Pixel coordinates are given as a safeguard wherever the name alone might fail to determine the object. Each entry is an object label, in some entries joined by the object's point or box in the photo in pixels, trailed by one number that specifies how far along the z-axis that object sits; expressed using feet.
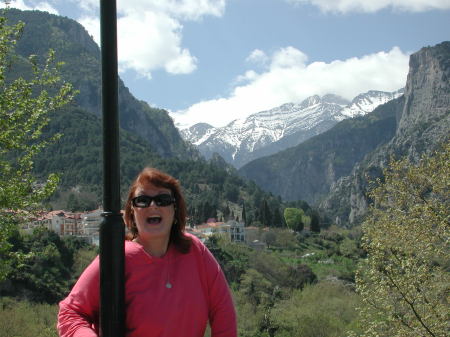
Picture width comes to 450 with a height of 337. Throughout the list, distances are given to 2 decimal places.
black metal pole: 8.20
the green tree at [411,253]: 43.60
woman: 8.70
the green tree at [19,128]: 26.66
